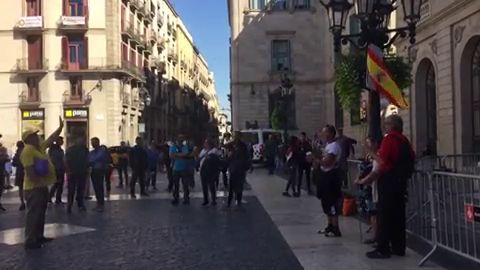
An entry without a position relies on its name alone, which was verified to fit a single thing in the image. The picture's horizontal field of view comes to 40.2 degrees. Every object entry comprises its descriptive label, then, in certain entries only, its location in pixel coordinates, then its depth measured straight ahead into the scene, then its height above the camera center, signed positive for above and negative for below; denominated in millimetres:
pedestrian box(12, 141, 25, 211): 15527 -753
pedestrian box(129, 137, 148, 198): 17719 -566
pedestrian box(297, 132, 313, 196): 17078 -647
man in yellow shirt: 9453 -640
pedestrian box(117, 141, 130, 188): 23461 -811
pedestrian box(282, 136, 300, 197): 16812 -651
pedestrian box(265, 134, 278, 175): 26812 -563
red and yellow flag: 9320 +803
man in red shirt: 7727 -589
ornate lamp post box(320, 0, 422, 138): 10336 +1918
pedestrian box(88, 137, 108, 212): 14492 -581
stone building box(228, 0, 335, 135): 47281 +5915
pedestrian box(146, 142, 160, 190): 20516 -752
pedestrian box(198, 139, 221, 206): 15023 -650
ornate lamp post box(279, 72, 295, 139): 30953 +2460
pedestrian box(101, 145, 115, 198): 15641 -685
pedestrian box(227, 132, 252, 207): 14039 -595
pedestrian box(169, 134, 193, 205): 15391 -629
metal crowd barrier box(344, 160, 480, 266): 6840 -867
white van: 34131 +204
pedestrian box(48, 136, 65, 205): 15132 -347
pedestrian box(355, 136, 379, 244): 7902 -665
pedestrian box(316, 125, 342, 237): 9633 -720
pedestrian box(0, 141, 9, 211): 16688 -421
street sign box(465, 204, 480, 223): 6668 -804
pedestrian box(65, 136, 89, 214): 14180 -575
